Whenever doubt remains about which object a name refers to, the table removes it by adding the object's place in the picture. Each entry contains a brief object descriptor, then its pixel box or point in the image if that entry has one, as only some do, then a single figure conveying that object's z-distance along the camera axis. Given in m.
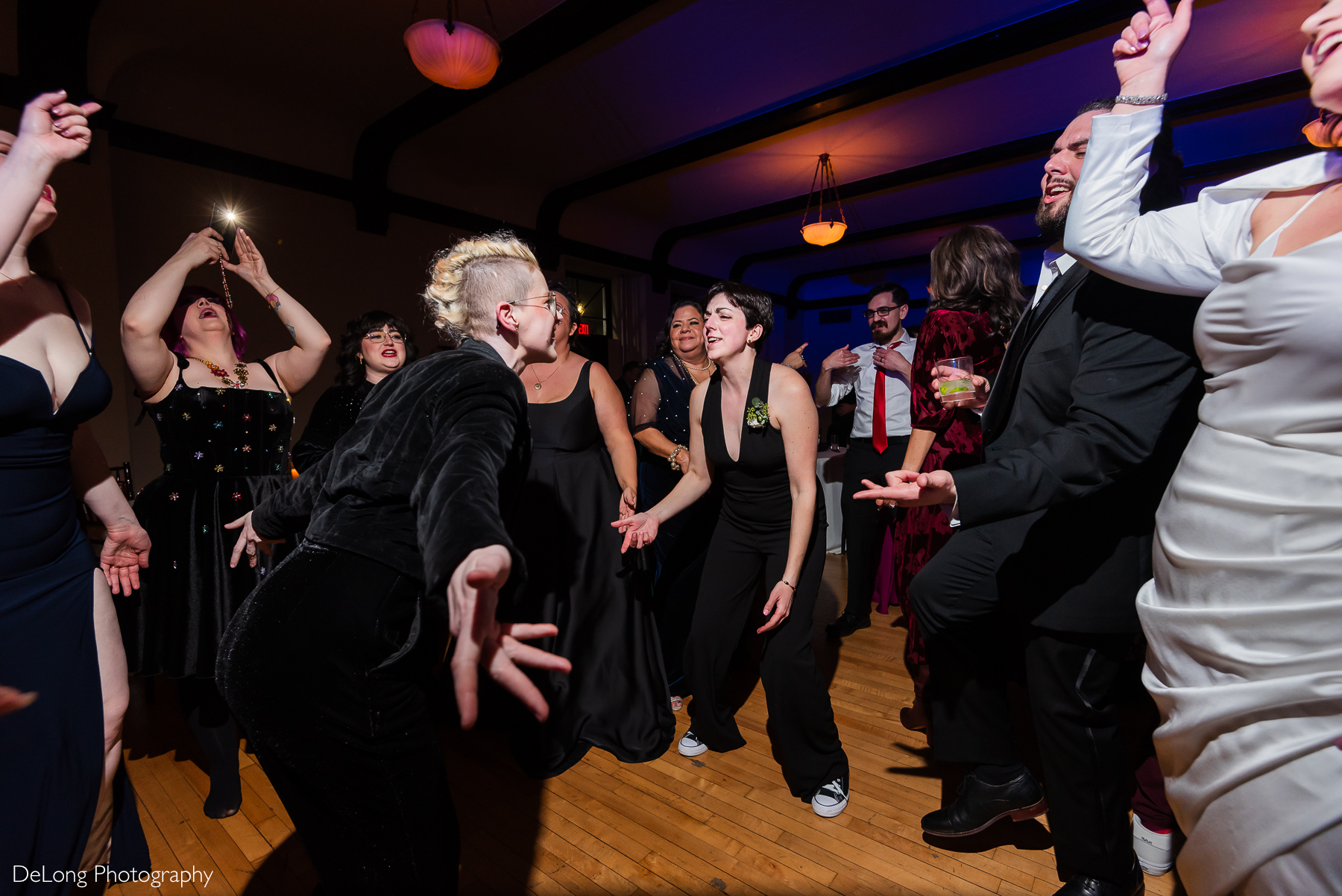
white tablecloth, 4.93
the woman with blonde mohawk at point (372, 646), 1.01
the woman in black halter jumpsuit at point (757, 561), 1.87
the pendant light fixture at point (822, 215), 7.14
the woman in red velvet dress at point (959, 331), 2.11
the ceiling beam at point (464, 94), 4.39
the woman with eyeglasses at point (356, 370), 2.62
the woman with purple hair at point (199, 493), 1.89
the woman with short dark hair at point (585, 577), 2.19
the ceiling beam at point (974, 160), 5.77
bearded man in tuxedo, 1.12
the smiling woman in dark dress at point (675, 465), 2.74
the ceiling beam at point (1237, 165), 7.30
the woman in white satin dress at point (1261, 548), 0.76
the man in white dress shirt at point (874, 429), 3.30
